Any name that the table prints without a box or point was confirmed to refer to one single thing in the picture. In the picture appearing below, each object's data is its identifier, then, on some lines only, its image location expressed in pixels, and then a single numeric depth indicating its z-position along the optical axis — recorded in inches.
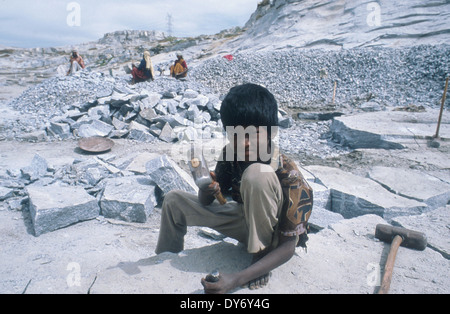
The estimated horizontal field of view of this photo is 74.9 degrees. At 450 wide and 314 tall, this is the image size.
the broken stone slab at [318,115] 294.5
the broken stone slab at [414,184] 126.5
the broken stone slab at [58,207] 102.8
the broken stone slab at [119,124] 244.9
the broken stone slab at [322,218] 105.6
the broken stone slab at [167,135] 233.3
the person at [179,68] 459.5
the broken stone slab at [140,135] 231.9
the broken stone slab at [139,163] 154.9
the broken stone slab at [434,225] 91.7
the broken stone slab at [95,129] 232.7
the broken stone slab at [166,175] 126.6
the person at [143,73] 423.2
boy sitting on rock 57.7
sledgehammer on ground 83.5
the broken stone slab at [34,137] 232.2
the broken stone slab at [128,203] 117.6
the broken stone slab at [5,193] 124.2
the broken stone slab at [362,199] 118.0
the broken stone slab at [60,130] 235.8
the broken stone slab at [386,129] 201.0
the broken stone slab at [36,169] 139.7
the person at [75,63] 431.5
